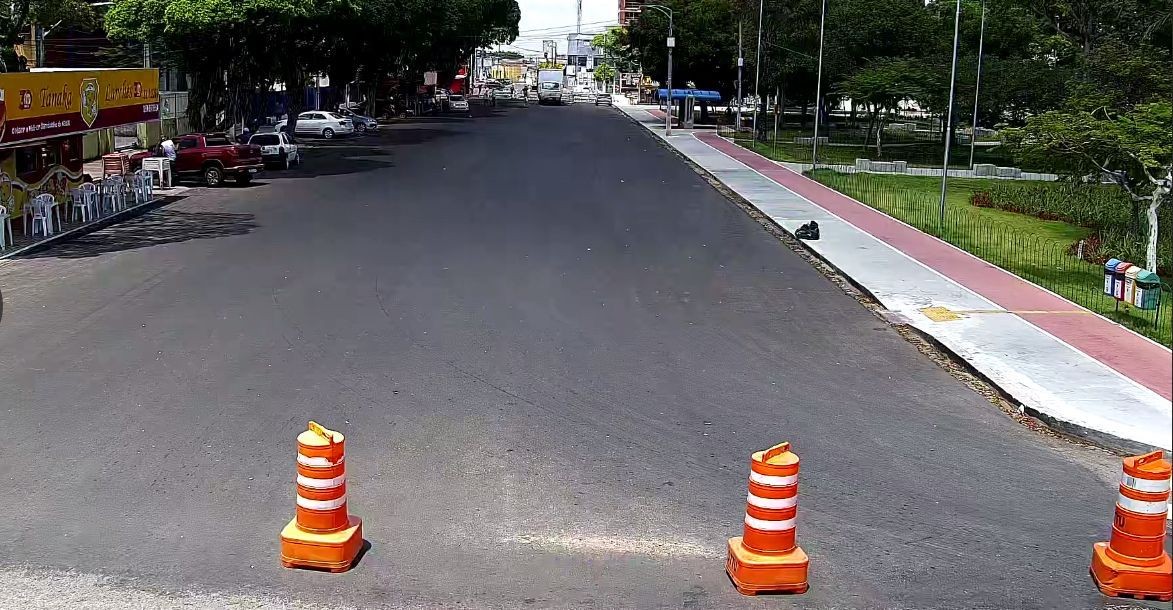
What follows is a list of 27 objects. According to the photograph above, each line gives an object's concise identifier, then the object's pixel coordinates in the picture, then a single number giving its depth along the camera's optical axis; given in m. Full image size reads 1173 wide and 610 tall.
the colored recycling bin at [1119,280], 14.89
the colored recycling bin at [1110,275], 15.03
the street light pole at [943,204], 25.25
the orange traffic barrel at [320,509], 7.36
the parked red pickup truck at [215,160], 32.75
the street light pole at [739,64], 58.88
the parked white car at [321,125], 55.50
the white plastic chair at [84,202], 24.52
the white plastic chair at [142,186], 27.92
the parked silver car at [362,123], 59.35
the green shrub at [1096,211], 21.03
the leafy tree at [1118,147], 19.19
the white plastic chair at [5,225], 20.99
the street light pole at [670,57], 62.23
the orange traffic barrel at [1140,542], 7.27
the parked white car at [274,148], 38.19
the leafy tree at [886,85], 45.81
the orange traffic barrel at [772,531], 7.18
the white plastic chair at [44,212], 22.55
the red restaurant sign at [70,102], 21.11
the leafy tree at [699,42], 72.69
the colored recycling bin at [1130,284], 14.67
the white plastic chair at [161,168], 31.78
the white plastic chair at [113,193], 26.11
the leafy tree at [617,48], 87.12
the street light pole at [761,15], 54.31
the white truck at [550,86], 114.62
